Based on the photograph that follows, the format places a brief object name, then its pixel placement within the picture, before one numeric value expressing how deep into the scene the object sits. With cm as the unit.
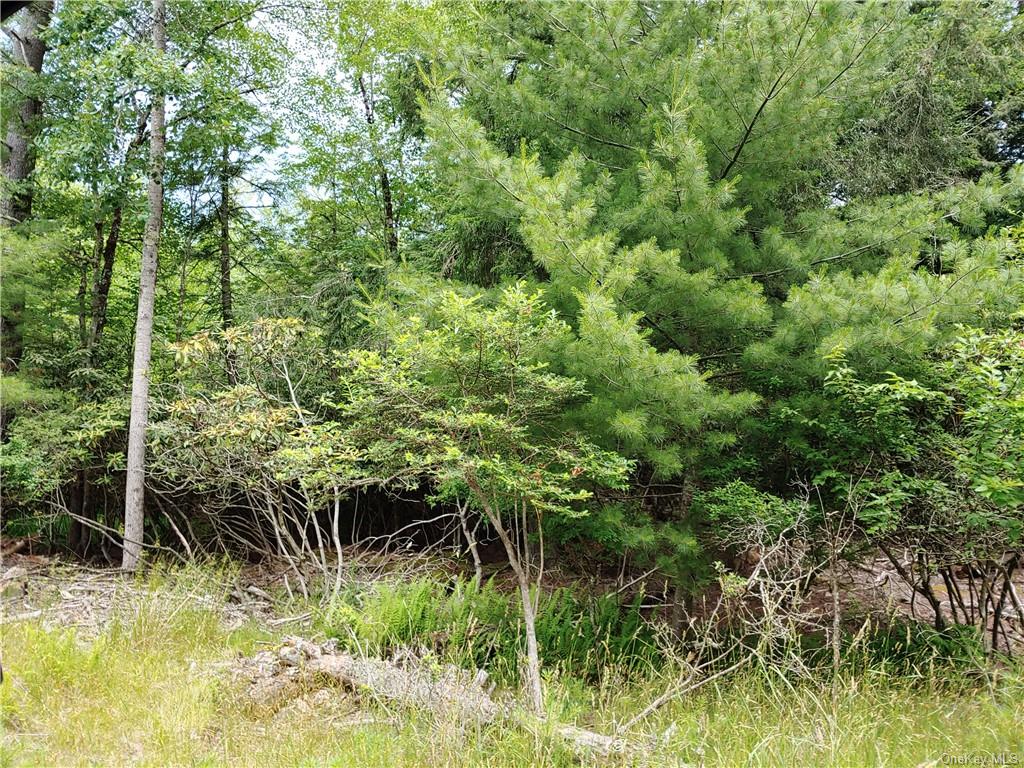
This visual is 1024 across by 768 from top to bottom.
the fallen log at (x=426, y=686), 303
